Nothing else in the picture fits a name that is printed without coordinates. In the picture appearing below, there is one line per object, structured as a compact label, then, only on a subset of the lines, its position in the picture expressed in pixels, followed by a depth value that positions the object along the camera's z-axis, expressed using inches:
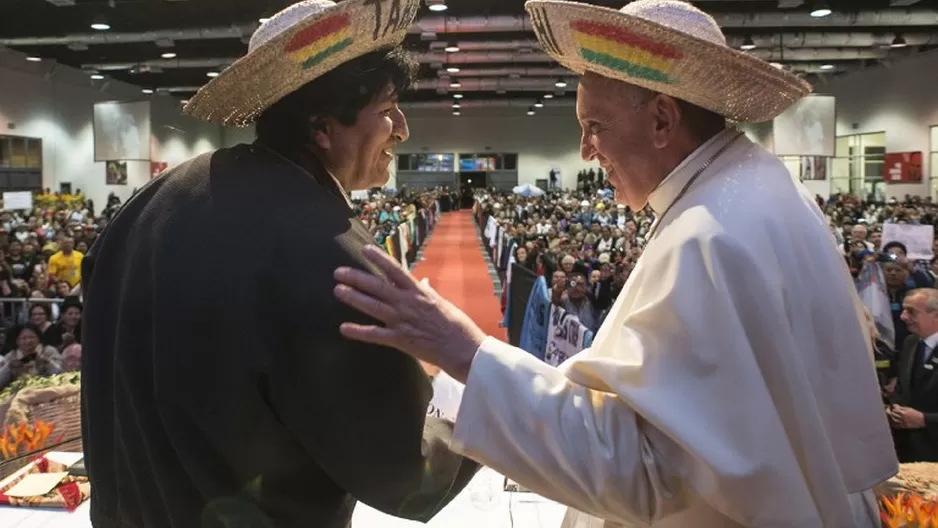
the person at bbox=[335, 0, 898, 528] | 47.2
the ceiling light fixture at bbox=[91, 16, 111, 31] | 639.8
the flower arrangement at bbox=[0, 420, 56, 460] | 109.2
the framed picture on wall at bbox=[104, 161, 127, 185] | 812.6
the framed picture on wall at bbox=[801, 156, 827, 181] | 622.8
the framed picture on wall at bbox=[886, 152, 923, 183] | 932.6
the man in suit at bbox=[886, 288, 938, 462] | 177.8
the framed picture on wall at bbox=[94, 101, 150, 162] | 735.1
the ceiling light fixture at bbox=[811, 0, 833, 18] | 621.1
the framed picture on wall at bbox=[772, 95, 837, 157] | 577.0
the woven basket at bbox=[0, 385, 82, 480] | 118.6
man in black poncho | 44.3
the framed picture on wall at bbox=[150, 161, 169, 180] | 930.1
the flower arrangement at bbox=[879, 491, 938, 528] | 73.9
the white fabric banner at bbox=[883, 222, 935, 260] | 363.6
